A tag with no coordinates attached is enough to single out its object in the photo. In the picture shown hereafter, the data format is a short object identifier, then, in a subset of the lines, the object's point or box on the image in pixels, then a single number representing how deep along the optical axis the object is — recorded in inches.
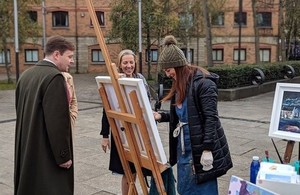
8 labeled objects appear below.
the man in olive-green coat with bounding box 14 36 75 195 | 120.4
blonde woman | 154.7
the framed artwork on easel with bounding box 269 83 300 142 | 147.9
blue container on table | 122.8
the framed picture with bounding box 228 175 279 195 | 103.4
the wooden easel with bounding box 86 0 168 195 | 115.1
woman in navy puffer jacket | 119.0
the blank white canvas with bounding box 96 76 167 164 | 111.5
